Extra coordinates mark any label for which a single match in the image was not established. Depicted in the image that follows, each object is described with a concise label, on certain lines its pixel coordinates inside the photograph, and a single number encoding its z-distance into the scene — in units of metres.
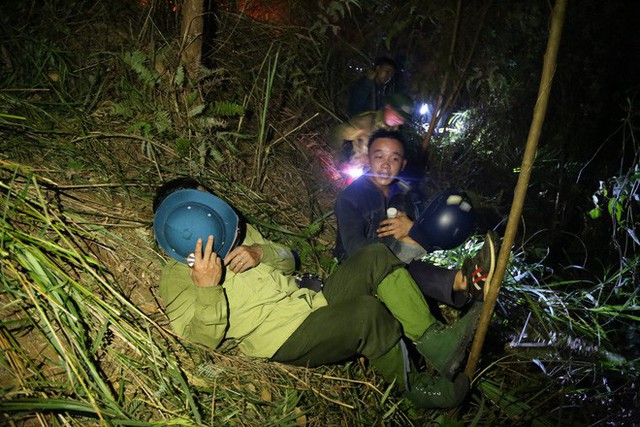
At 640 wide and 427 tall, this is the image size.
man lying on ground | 2.03
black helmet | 2.90
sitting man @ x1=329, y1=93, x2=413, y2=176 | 5.10
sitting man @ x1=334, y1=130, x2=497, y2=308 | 2.65
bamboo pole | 1.46
